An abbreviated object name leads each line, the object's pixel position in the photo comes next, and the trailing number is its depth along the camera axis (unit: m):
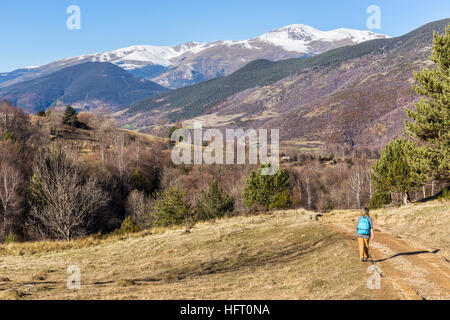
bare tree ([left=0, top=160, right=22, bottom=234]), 50.47
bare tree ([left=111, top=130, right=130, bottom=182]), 84.44
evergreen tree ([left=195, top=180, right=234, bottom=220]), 54.12
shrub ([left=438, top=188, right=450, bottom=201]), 27.62
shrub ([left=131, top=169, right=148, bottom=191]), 84.69
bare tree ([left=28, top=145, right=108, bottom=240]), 42.59
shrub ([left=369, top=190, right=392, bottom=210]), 55.22
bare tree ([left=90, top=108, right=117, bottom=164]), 95.07
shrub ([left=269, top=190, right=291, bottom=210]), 49.09
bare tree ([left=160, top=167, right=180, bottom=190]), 85.56
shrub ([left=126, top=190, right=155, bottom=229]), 62.91
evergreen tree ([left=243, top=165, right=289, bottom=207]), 55.56
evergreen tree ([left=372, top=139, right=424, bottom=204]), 31.42
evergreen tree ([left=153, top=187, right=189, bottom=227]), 48.06
